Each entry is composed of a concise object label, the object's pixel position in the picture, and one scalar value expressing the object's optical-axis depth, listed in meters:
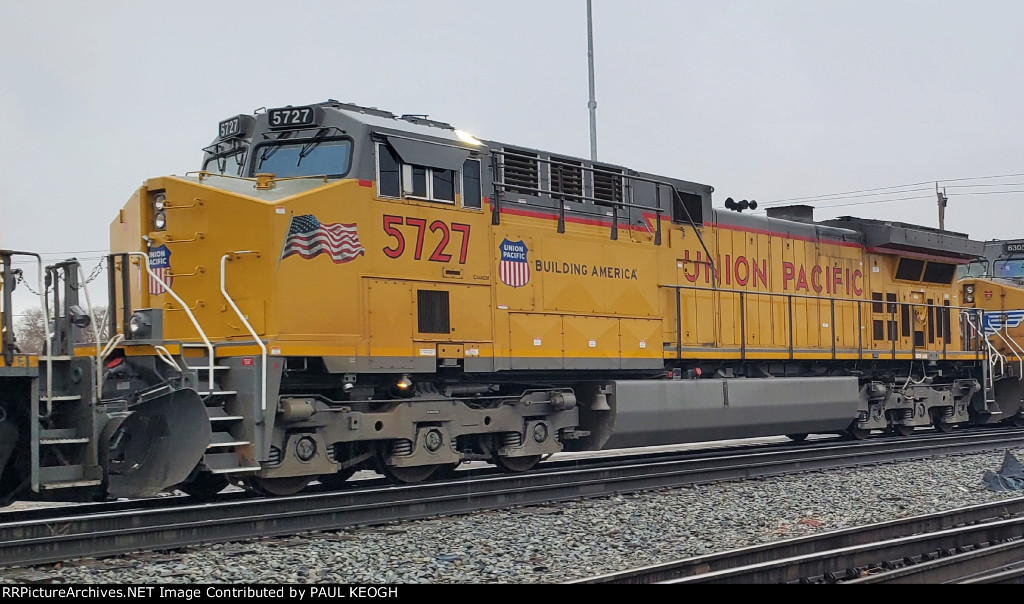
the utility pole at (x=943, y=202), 40.62
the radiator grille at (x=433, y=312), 10.42
